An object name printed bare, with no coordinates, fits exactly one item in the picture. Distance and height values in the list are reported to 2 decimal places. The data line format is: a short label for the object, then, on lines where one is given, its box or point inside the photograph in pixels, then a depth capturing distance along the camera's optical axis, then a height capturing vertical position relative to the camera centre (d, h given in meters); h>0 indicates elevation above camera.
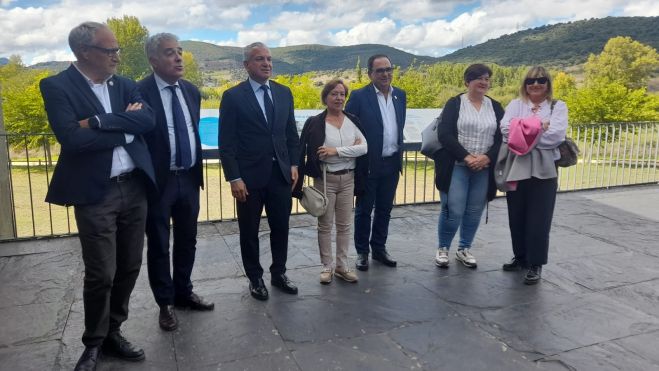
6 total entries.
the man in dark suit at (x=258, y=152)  3.29 -0.32
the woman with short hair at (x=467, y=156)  3.98 -0.41
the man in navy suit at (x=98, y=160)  2.37 -0.28
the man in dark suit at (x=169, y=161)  2.91 -0.34
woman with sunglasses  3.72 -0.49
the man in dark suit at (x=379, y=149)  4.01 -0.36
